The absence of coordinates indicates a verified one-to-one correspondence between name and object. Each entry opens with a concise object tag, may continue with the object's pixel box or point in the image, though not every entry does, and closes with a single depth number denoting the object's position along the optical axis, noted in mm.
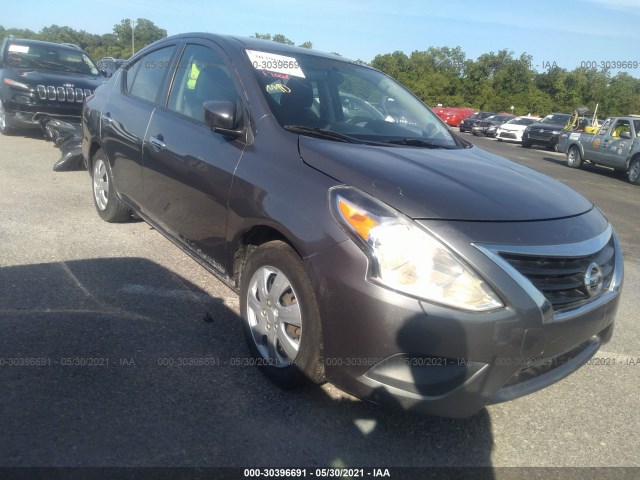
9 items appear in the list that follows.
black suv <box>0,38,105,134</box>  9117
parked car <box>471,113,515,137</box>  27891
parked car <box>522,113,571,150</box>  22109
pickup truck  13250
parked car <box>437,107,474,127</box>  33656
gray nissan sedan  2148
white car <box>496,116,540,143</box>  26016
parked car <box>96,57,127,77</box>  18353
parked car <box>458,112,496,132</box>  29375
